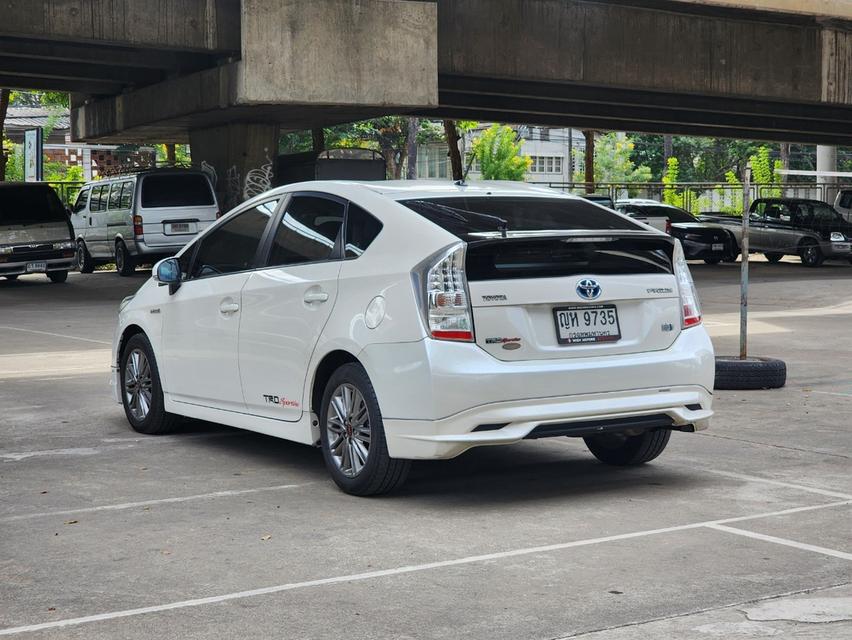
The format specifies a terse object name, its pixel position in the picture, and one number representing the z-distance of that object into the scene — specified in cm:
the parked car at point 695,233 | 3444
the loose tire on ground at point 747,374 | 1105
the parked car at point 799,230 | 3366
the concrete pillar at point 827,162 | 4900
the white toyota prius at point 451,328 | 637
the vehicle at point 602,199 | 2960
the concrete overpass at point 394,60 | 2388
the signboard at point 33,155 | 3672
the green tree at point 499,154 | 7950
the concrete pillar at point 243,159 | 2830
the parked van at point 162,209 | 2720
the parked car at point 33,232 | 2673
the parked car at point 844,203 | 3641
